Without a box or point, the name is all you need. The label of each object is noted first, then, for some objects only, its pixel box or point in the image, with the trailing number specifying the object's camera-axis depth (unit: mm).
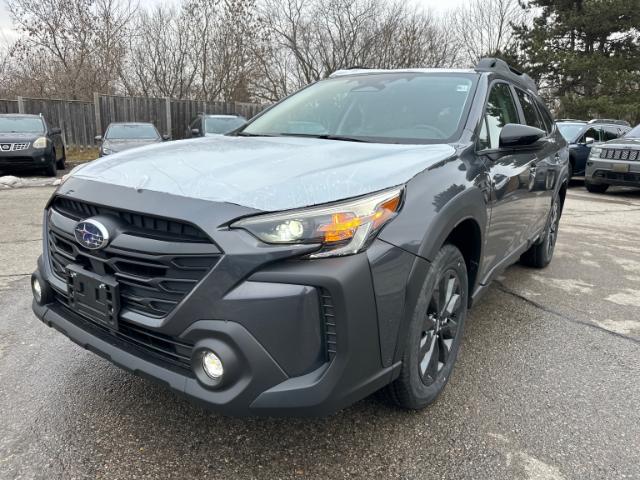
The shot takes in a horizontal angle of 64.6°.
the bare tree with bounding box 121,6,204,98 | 23422
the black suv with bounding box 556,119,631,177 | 12672
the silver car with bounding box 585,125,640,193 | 10320
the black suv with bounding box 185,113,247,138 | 12867
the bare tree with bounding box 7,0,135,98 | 20969
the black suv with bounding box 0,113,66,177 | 10914
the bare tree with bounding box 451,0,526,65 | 31828
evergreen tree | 25016
